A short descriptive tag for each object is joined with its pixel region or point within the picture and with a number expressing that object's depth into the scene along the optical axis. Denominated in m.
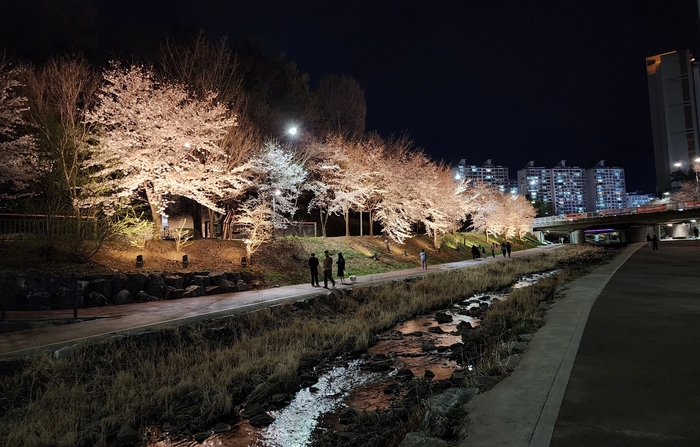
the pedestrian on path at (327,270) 18.32
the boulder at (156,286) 14.55
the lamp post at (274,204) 25.45
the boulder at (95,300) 12.95
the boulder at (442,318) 13.85
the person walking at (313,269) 18.58
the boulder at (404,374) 8.23
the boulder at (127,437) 6.00
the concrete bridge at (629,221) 58.53
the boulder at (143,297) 14.04
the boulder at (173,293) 14.80
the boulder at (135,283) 14.13
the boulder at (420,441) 3.90
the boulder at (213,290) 16.08
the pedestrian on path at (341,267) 20.28
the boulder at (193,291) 15.36
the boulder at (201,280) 16.06
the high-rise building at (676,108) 113.38
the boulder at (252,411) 6.86
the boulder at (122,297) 13.48
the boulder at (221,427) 6.39
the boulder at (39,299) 11.88
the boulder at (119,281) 13.80
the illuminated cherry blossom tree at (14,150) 14.59
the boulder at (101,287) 13.31
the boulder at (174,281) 15.31
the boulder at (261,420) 6.56
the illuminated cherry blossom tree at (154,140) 17.78
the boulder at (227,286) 16.73
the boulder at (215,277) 16.67
